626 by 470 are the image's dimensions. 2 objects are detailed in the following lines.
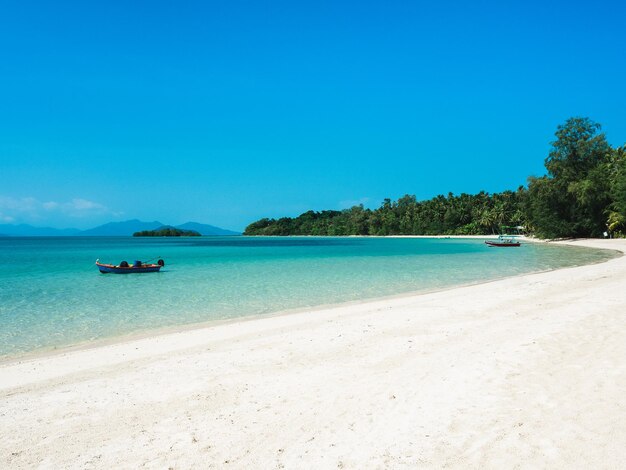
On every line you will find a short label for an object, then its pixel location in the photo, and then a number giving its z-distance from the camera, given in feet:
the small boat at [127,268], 109.09
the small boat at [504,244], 196.44
